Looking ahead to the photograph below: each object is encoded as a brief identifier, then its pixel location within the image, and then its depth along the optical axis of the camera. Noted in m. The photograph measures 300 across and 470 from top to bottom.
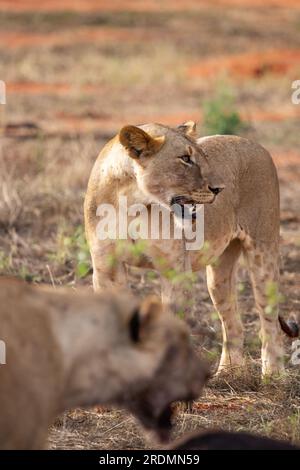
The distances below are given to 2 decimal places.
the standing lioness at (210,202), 13.00
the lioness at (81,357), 7.87
